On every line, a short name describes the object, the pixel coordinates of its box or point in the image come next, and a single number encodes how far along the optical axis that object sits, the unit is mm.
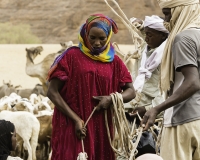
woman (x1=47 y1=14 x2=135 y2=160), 6631
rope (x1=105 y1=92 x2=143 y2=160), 6661
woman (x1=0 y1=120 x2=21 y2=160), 6949
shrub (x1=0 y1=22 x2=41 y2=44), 61925
